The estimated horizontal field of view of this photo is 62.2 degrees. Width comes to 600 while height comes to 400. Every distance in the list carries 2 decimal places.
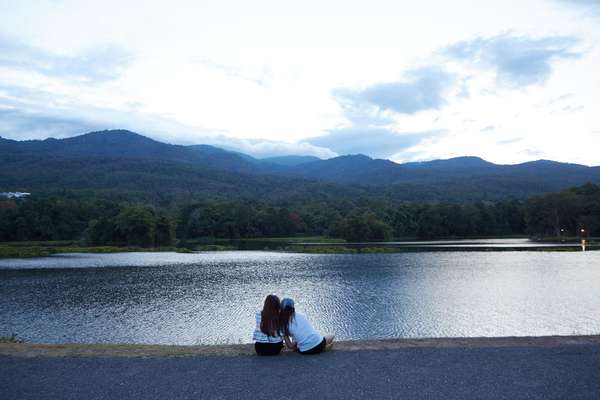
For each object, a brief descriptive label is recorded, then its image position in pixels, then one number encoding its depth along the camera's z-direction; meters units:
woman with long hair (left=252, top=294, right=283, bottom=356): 8.86
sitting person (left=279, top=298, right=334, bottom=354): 8.92
